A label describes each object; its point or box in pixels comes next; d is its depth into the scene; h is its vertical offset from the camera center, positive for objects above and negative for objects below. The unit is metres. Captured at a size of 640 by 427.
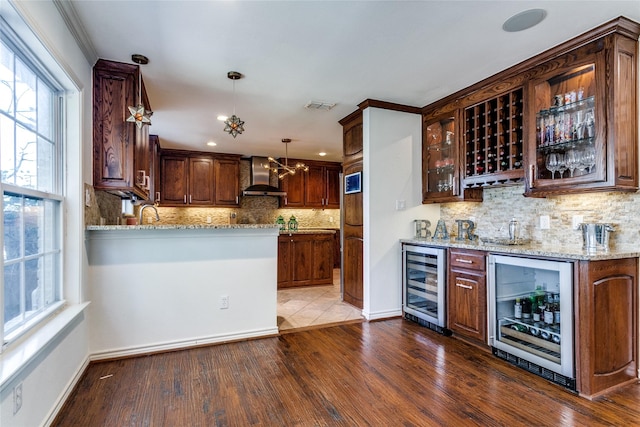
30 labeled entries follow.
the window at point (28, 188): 1.64 +0.16
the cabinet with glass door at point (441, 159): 3.53 +0.60
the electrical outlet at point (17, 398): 1.48 -0.83
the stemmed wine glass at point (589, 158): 2.37 +0.38
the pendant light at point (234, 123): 2.95 +0.80
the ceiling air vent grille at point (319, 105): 3.74 +1.24
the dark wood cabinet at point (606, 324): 2.12 -0.75
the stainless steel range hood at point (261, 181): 6.45 +0.66
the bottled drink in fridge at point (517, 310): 2.64 -0.78
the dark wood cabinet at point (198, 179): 6.09 +0.67
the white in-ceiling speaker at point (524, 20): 2.11 +1.26
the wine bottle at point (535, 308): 2.52 -0.74
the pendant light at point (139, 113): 2.54 +0.79
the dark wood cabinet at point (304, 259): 5.51 -0.78
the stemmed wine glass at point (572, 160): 2.48 +0.39
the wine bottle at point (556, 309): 2.37 -0.71
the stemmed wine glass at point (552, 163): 2.60 +0.38
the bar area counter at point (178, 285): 2.68 -0.62
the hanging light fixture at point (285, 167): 5.89 +1.00
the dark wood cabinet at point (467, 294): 2.83 -0.74
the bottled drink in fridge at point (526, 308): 2.61 -0.76
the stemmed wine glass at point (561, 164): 2.55 +0.36
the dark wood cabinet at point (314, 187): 7.00 +0.58
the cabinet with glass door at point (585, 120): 2.25 +0.67
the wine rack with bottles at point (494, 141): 2.90 +0.67
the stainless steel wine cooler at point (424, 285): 3.26 -0.77
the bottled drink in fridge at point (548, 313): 2.42 -0.75
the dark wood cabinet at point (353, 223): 3.98 -0.13
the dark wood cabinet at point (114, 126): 2.72 +0.74
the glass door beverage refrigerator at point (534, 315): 2.21 -0.78
